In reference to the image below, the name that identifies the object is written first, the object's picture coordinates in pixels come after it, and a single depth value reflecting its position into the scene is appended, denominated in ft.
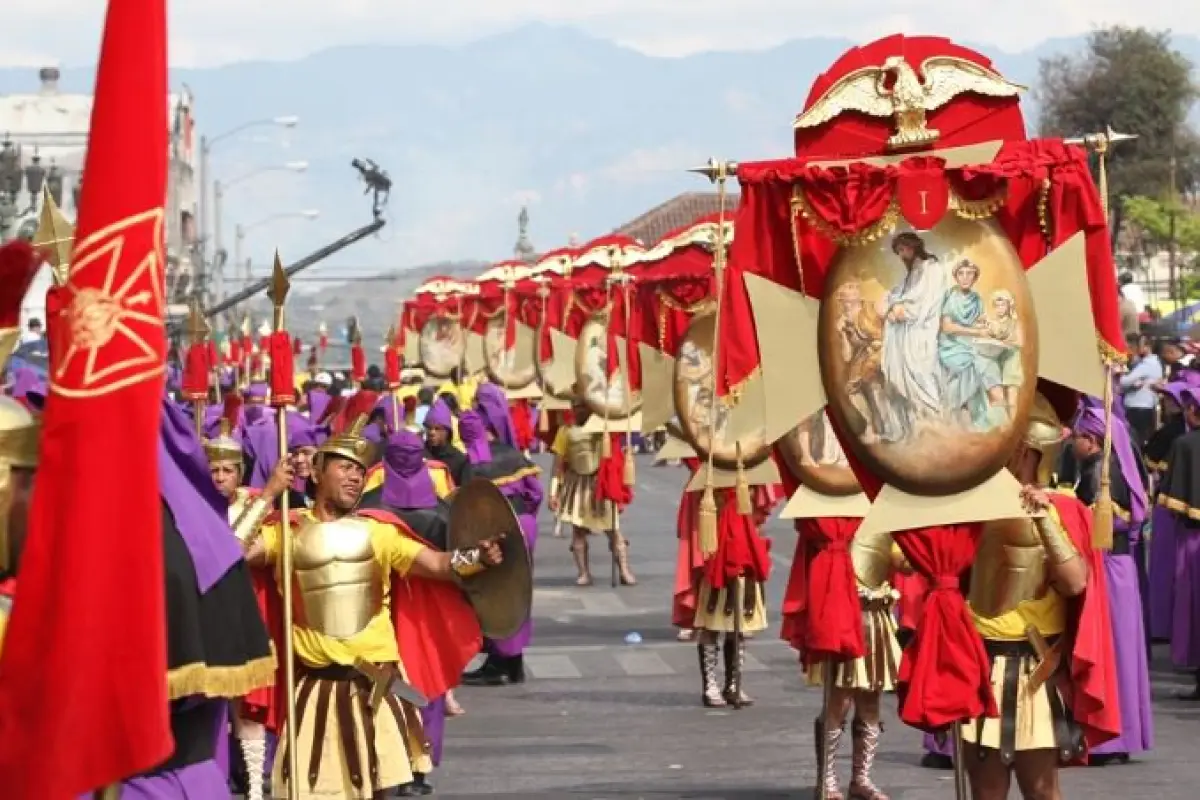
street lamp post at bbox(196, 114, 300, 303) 231.50
